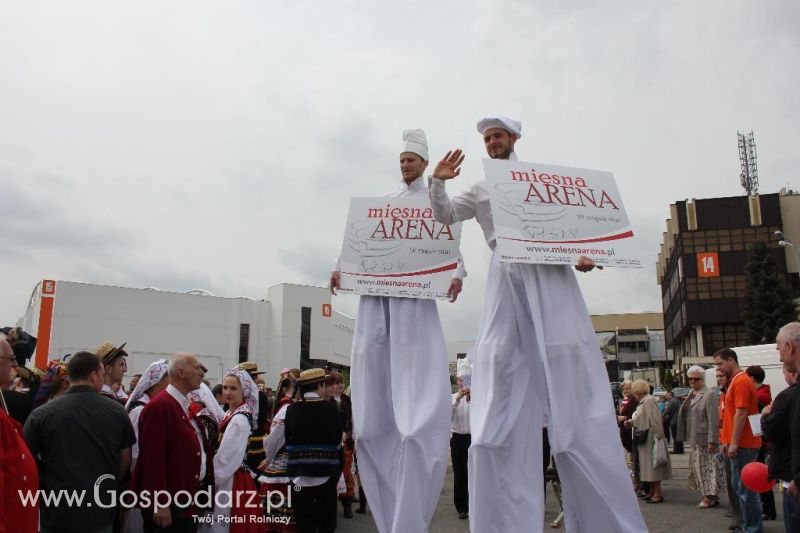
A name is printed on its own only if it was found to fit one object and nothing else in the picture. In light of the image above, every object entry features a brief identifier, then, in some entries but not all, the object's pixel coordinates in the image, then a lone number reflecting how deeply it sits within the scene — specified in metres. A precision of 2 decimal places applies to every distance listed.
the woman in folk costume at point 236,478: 5.47
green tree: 51.06
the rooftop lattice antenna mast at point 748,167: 76.19
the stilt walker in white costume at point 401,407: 4.42
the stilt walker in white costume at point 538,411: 3.66
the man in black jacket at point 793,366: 3.95
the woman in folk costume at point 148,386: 5.72
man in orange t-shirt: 7.42
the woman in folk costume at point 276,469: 7.11
